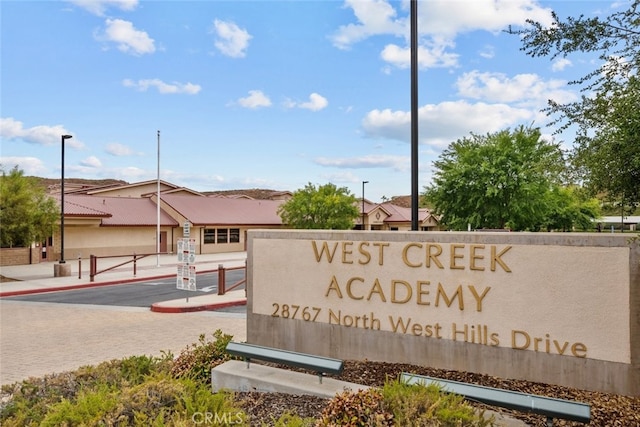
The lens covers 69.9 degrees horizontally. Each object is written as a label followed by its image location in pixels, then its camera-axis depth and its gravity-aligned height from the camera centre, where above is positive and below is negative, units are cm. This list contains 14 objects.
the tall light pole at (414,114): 695 +166
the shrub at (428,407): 397 -167
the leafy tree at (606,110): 503 +138
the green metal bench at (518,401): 387 -162
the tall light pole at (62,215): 2372 +40
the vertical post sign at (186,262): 1465 -129
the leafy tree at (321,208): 4319 +137
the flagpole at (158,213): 3188 +63
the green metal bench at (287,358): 521 -164
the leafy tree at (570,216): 3629 +57
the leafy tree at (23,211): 2578 +68
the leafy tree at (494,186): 2375 +195
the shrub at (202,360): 618 -194
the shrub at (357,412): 409 -173
